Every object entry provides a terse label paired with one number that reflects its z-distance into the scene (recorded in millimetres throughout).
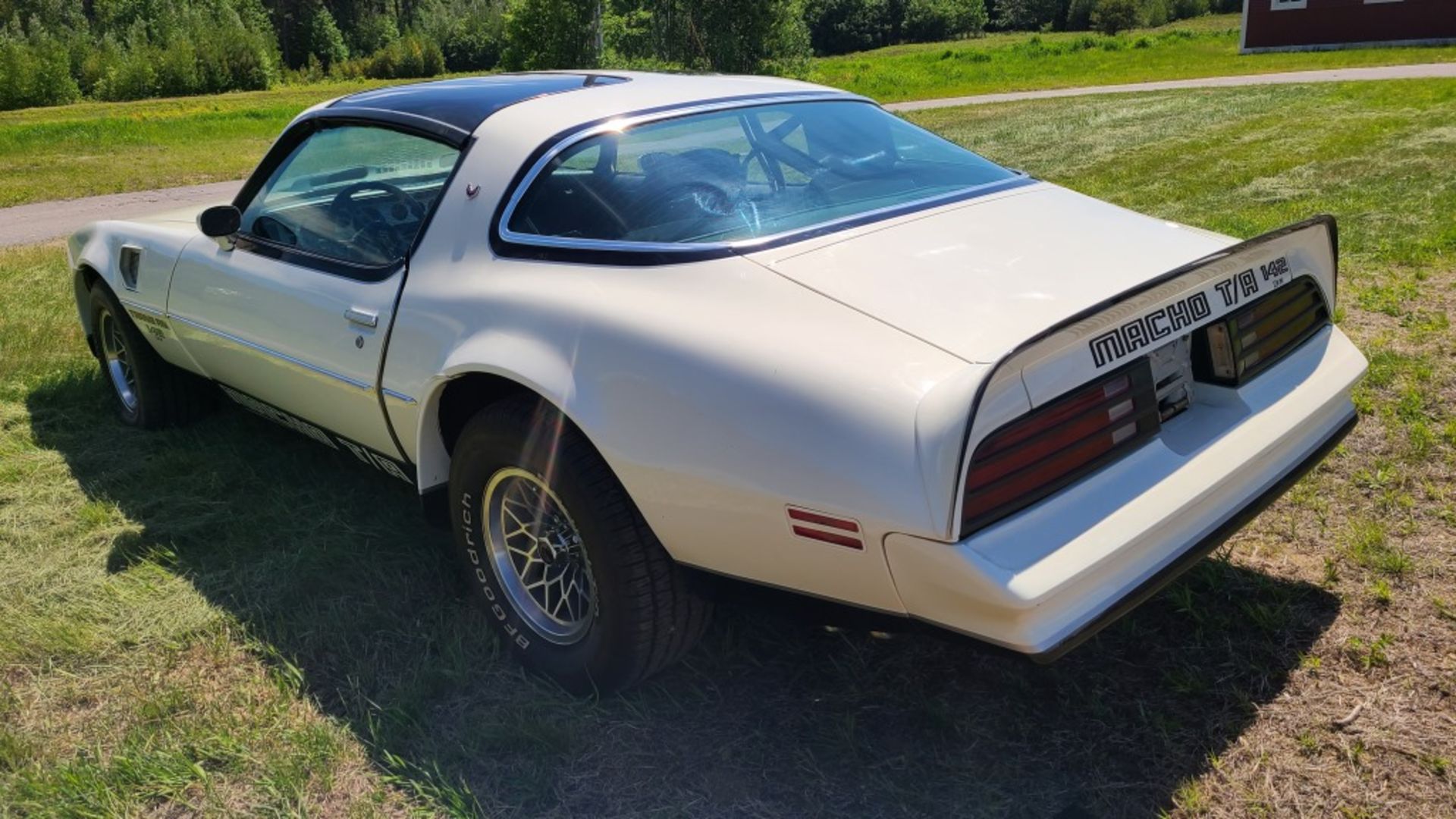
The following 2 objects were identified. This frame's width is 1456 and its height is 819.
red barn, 26844
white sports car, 1995
